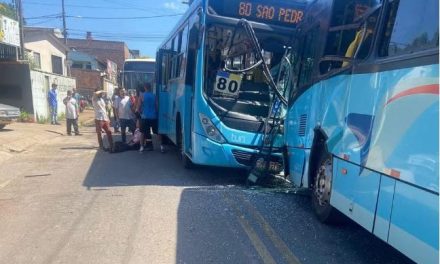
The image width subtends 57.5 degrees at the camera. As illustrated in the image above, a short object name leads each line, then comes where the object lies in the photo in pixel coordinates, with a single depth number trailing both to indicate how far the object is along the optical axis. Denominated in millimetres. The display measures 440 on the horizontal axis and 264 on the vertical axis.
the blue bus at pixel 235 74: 7098
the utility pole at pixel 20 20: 19047
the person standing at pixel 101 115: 11242
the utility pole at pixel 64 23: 36906
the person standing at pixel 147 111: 11548
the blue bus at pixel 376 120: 2986
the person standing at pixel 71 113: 15373
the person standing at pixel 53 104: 19919
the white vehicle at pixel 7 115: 15242
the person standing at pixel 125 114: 12383
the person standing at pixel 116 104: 13977
